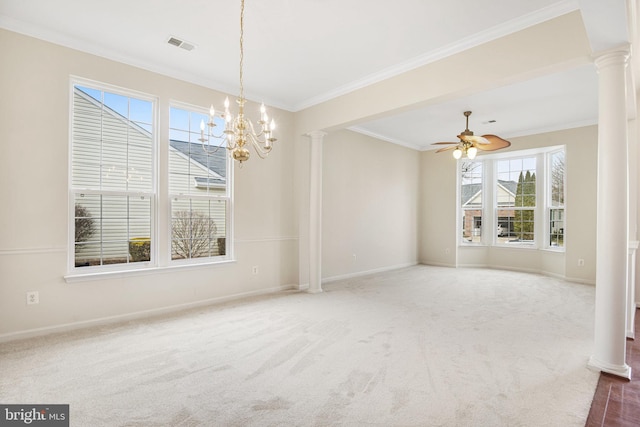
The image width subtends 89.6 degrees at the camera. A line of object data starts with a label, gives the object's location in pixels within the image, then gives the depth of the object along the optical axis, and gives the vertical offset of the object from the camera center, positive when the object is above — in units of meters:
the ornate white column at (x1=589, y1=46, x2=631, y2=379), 2.48 -0.01
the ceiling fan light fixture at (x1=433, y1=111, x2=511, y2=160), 4.76 +1.10
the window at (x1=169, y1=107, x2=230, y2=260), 4.17 +0.31
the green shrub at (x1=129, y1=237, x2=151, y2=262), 3.83 -0.44
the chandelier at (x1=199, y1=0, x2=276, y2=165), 2.59 +0.68
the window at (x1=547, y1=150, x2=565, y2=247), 6.65 +0.38
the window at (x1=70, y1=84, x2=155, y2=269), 3.49 +0.40
